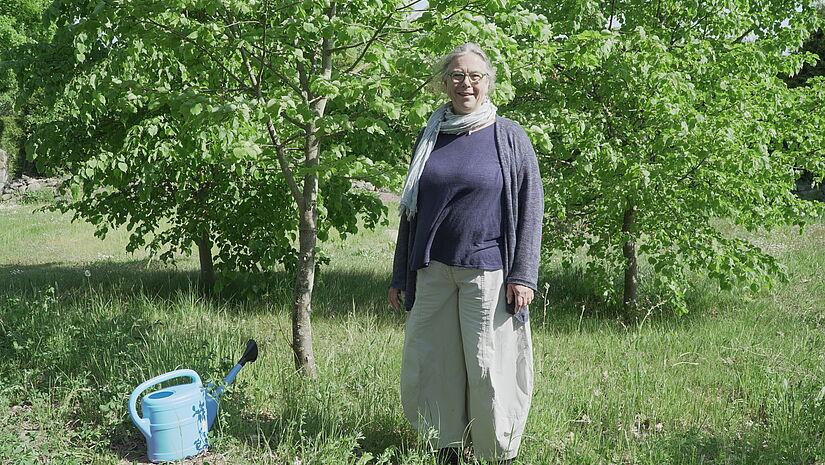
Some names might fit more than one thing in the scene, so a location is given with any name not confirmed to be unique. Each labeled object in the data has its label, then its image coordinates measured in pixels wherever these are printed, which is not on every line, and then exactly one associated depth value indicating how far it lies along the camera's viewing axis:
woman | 2.76
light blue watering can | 2.89
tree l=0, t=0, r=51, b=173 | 16.28
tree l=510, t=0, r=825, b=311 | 5.09
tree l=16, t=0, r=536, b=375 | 3.20
